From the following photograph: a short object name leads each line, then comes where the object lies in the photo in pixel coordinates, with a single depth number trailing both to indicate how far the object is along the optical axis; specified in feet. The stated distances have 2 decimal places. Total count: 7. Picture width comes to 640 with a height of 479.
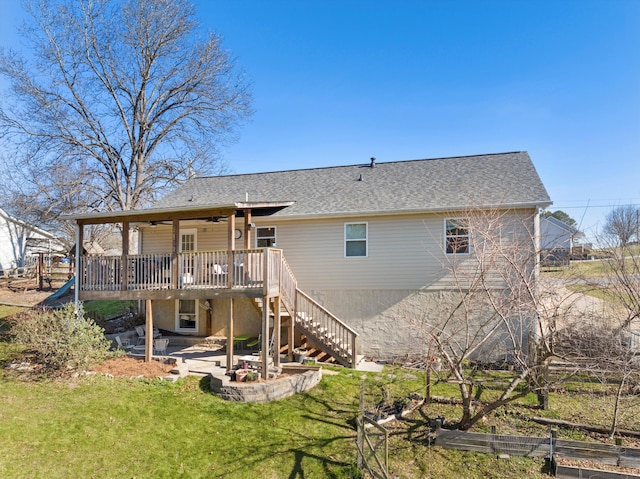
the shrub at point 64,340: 30.66
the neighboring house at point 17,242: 87.20
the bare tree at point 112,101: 65.26
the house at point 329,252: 34.73
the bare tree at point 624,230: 29.22
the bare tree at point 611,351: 22.02
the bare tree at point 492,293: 28.18
